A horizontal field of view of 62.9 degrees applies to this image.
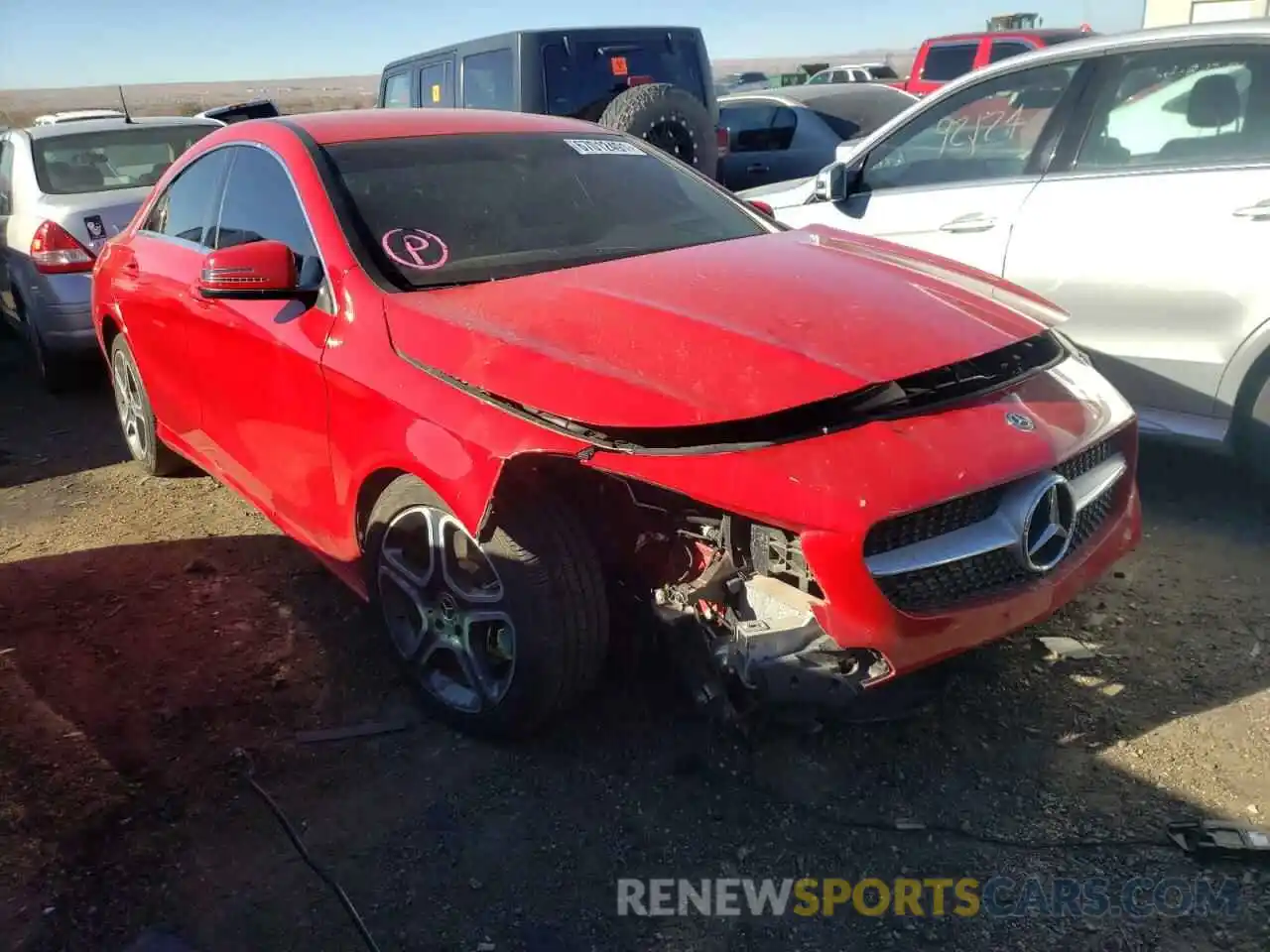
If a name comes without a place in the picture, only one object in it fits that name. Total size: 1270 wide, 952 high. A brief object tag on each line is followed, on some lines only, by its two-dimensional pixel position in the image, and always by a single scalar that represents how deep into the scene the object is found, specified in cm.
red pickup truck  1409
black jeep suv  723
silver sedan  616
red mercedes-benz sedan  228
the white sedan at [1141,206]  368
